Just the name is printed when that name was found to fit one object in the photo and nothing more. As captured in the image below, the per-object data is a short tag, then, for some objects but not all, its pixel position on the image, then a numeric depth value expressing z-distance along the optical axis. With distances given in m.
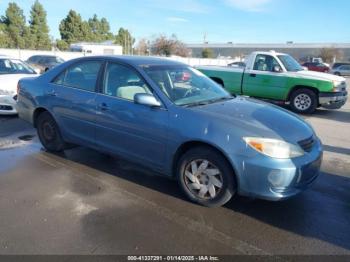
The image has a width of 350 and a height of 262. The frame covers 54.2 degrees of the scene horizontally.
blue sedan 3.47
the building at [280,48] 73.94
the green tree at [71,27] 63.12
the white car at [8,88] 7.86
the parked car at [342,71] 38.03
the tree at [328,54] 63.62
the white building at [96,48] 52.67
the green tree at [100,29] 77.50
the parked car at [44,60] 21.67
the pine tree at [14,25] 52.19
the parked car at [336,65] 38.98
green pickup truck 10.02
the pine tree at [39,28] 54.88
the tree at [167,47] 58.59
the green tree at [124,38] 82.56
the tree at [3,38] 49.06
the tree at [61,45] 61.19
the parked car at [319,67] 36.09
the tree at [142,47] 64.55
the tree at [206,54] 65.12
